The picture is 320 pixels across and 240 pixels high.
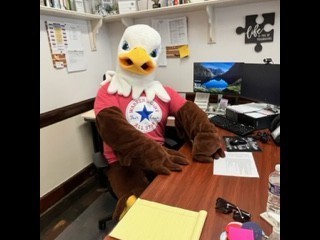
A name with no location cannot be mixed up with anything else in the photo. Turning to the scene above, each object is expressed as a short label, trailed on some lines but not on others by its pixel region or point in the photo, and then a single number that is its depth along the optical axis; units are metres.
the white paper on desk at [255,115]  1.67
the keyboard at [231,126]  1.62
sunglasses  0.84
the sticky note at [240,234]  0.71
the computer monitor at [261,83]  1.60
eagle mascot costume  1.28
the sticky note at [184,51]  2.26
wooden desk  0.85
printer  1.66
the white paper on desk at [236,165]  1.16
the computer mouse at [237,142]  1.46
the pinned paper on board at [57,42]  1.97
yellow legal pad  0.79
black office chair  1.44
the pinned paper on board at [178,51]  2.26
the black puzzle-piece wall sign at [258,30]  1.89
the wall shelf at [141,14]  1.89
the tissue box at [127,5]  2.25
